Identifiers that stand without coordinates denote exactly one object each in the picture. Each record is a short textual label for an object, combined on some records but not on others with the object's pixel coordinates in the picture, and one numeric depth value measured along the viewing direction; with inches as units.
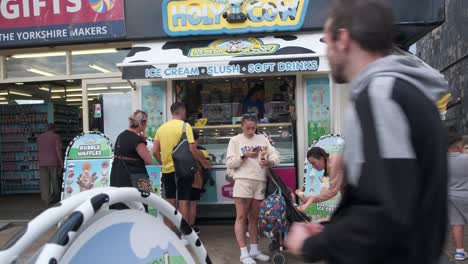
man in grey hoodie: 45.2
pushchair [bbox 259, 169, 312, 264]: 193.0
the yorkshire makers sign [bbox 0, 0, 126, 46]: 293.3
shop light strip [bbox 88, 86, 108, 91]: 315.0
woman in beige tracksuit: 203.2
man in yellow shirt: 230.4
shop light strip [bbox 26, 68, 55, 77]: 320.2
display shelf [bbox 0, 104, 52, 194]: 465.7
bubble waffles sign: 270.4
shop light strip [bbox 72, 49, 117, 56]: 314.3
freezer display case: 291.3
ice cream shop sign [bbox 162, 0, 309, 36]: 281.0
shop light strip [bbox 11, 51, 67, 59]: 318.3
